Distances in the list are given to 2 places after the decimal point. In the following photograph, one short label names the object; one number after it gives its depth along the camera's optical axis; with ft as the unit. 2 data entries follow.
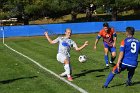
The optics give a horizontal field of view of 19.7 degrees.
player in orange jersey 55.52
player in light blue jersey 42.88
